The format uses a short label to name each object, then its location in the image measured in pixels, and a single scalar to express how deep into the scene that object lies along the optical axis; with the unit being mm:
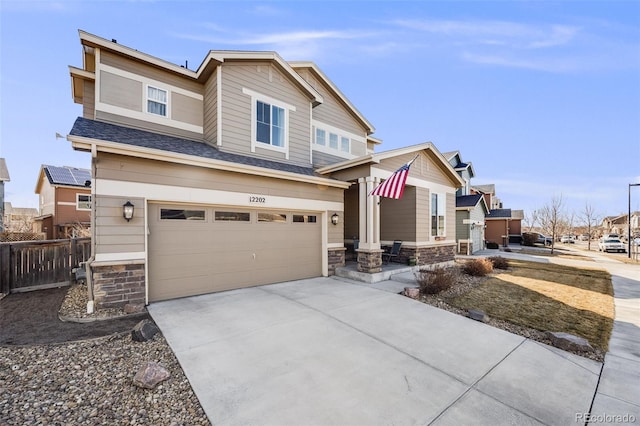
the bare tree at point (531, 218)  34816
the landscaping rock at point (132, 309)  5436
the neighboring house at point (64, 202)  18250
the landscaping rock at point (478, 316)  5266
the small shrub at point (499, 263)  11375
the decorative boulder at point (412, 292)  6721
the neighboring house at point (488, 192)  26312
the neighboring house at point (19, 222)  18578
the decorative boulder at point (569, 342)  4051
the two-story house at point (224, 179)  5707
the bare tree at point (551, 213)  24166
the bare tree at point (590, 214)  27256
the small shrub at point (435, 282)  6973
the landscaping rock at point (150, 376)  2927
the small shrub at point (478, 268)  9547
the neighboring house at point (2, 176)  17697
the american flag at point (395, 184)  7254
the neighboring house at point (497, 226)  24125
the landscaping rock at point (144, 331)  4059
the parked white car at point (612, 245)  21422
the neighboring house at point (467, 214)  18156
